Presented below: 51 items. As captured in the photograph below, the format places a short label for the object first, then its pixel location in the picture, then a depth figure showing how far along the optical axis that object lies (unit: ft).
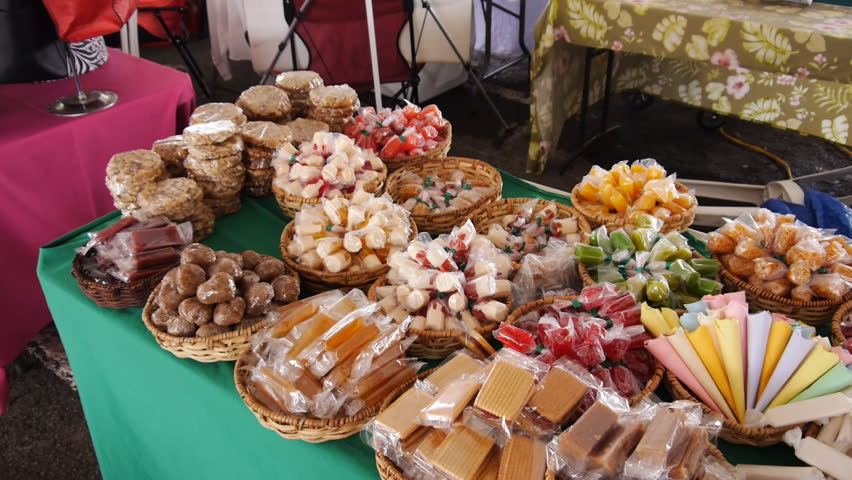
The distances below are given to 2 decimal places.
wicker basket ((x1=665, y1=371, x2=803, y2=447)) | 3.14
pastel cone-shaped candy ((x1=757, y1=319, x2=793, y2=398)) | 3.43
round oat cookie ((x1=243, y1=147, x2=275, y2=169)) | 5.78
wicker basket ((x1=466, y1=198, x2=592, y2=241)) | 5.28
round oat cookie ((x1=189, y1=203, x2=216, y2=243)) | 5.32
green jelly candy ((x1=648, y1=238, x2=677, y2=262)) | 4.35
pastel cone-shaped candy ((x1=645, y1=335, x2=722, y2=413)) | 3.36
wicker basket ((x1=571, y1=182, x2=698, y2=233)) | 4.82
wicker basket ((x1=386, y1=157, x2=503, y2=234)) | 5.32
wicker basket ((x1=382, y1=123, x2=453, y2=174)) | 6.16
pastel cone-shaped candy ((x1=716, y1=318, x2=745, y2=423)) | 3.37
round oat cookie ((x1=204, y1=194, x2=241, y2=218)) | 5.63
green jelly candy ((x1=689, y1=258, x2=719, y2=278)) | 4.33
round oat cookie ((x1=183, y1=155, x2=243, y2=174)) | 5.36
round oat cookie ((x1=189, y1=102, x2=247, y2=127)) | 5.65
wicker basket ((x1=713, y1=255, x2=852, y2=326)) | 4.03
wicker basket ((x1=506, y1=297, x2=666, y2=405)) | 3.26
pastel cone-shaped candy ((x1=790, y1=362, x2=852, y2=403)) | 3.20
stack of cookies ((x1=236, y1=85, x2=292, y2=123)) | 6.22
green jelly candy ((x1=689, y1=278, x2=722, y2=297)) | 4.17
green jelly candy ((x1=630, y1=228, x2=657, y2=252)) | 4.49
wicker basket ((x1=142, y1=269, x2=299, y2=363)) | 3.78
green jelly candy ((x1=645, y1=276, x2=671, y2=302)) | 4.05
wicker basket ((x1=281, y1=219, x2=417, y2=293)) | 4.50
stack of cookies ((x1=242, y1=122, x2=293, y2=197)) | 5.71
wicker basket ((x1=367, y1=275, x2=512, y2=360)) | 3.72
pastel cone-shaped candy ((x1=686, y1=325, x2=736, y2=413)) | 3.40
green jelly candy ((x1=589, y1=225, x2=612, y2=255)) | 4.55
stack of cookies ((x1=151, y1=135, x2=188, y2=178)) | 5.65
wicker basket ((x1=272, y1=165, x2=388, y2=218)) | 5.25
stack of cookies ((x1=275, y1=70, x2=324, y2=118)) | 6.66
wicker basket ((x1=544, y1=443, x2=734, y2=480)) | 2.86
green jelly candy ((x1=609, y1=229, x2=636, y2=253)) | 4.47
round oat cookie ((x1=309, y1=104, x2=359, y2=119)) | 6.42
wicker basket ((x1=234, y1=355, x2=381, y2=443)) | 3.24
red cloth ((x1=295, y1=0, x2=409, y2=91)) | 11.81
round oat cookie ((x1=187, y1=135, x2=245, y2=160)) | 5.32
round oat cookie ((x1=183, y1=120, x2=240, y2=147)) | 5.28
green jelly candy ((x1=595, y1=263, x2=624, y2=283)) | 4.29
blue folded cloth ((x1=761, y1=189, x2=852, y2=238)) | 5.74
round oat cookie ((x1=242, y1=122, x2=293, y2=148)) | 5.70
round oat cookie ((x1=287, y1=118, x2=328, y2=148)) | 6.05
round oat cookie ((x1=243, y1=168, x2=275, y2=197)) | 5.87
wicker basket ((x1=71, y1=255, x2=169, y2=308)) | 4.45
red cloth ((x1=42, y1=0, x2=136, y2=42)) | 6.06
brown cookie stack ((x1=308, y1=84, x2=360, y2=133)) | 6.35
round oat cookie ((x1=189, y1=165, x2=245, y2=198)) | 5.46
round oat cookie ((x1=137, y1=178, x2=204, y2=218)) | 4.96
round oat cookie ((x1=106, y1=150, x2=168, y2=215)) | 5.08
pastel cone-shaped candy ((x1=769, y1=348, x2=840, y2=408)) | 3.26
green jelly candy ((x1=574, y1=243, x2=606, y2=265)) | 4.38
